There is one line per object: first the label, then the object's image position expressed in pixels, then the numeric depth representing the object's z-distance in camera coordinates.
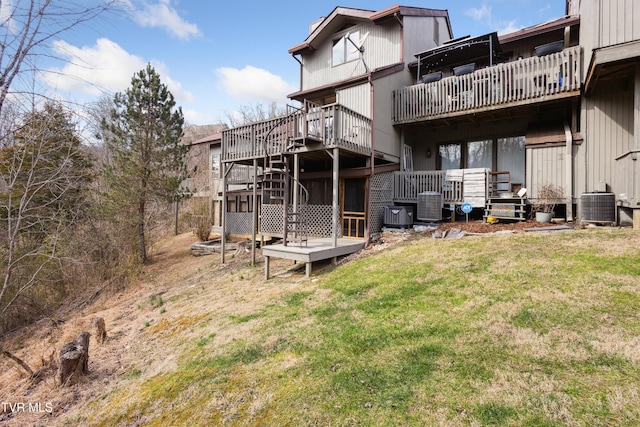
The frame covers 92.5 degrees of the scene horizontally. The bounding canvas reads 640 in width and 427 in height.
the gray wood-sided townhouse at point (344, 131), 8.94
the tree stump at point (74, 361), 4.63
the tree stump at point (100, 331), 6.49
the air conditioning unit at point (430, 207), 9.96
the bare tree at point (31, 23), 2.97
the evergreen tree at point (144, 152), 13.24
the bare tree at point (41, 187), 4.44
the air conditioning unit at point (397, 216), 9.98
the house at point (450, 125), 8.09
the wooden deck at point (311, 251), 7.77
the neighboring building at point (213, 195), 18.11
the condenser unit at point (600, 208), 7.61
